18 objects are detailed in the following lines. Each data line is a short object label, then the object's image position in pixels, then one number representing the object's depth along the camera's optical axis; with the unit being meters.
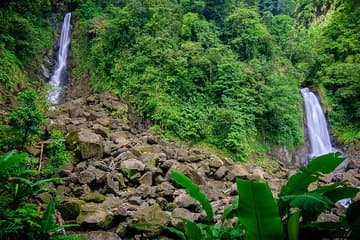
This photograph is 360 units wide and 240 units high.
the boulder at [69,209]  6.81
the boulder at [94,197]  7.62
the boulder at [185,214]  6.84
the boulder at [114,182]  8.51
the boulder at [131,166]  9.54
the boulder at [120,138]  11.80
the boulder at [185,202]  7.66
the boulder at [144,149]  10.86
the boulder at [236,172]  11.34
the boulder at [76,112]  13.97
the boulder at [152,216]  6.36
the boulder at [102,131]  12.32
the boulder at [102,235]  6.25
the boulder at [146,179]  9.24
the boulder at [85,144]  9.99
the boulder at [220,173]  11.33
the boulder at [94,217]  6.49
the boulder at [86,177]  8.47
